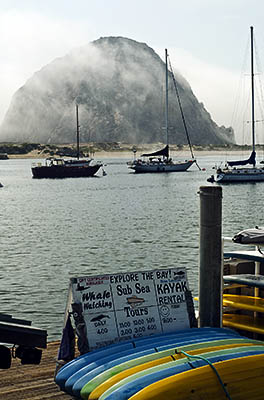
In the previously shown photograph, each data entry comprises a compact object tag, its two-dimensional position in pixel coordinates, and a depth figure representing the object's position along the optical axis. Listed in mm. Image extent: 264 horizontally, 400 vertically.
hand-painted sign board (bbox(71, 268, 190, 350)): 7676
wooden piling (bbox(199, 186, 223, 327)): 7844
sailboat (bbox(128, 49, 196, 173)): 132375
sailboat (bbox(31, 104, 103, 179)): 126500
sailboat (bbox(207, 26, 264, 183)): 95594
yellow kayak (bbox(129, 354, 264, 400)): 6074
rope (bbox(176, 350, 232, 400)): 6371
